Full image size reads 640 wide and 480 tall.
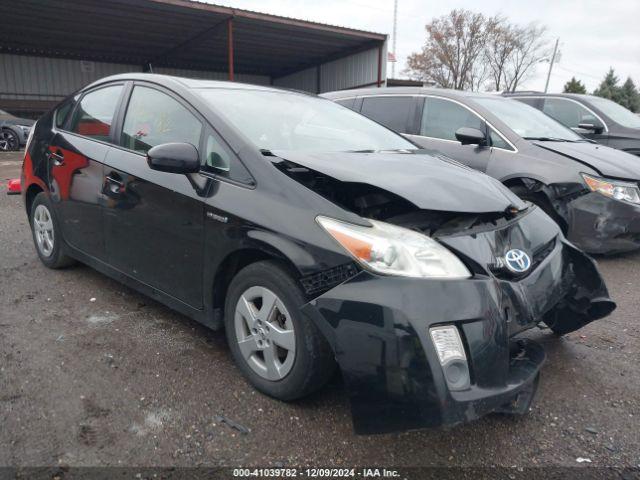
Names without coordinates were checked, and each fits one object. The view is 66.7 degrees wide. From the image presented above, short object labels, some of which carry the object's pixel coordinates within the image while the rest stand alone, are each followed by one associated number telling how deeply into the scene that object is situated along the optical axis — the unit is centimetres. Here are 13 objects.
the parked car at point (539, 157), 441
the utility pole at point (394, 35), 4785
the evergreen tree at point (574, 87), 4677
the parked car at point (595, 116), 695
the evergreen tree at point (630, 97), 4475
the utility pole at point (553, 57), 4484
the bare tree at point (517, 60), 4009
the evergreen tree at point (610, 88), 4528
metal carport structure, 1581
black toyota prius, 178
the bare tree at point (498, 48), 3916
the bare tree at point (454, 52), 3900
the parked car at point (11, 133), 1440
